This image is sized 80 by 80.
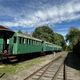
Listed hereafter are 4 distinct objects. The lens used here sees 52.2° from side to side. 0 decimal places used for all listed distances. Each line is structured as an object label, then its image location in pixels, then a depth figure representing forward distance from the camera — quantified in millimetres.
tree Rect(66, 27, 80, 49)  39841
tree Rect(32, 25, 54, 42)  42292
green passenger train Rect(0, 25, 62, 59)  7260
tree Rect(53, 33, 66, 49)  45776
